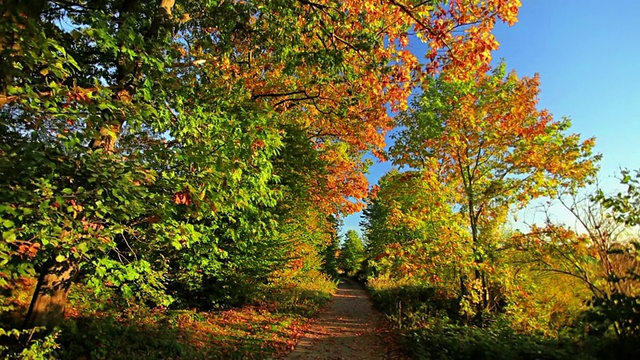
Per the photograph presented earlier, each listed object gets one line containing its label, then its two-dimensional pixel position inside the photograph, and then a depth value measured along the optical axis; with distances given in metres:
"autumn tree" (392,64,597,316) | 8.95
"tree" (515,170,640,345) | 3.43
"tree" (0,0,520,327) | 3.29
